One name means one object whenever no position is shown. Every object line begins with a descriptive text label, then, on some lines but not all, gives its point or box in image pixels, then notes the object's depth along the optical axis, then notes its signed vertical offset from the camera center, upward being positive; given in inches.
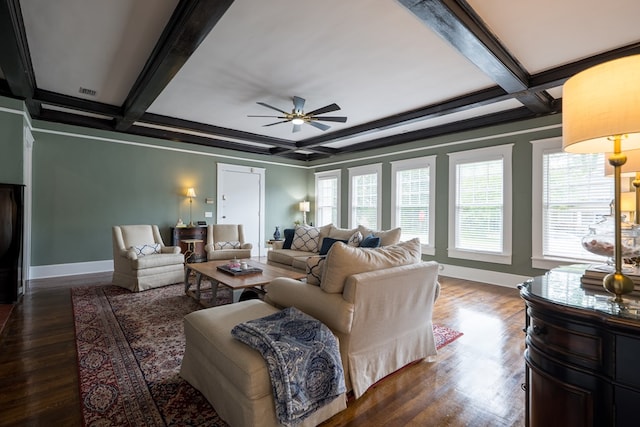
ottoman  57.8 -33.0
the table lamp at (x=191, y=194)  251.9 +16.8
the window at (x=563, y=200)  160.9 +9.5
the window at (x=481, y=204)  194.2 +8.1
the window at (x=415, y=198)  233.0 +14.0
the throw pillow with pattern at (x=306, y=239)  213.3 -17.5
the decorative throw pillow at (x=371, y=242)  158.9 -14.1
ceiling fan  161.5 +53.5
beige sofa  166.6 -21.9
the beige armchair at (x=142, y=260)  169.0 -27.0
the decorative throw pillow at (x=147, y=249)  179.2 -21.5
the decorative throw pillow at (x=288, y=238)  226.7 -17.5
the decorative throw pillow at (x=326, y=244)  193.0 -18.5
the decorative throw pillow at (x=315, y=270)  86.0 -15.8
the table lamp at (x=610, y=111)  36.8 +13.6
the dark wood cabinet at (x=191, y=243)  235.9 -21.2
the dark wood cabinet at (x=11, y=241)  147.5 -14.1
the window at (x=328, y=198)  312.7 +18.7
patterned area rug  69.5 -45.3
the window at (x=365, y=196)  273.6 +18.4
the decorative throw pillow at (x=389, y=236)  164.2 -11.4
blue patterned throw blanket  57.9 -29.6
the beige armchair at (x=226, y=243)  207.0 -20.8
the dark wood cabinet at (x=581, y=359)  36.5 -18.9
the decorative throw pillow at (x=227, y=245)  214.1 -22.0
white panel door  282.8 +14.5
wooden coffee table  126.3 -28.3
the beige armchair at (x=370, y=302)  74.7 -23.3
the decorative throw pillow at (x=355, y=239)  172.7 -14.0
